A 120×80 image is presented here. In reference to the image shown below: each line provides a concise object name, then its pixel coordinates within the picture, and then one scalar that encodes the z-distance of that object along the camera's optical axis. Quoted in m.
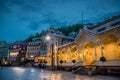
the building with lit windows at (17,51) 94.88
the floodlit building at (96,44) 21.55
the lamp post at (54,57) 43.07
